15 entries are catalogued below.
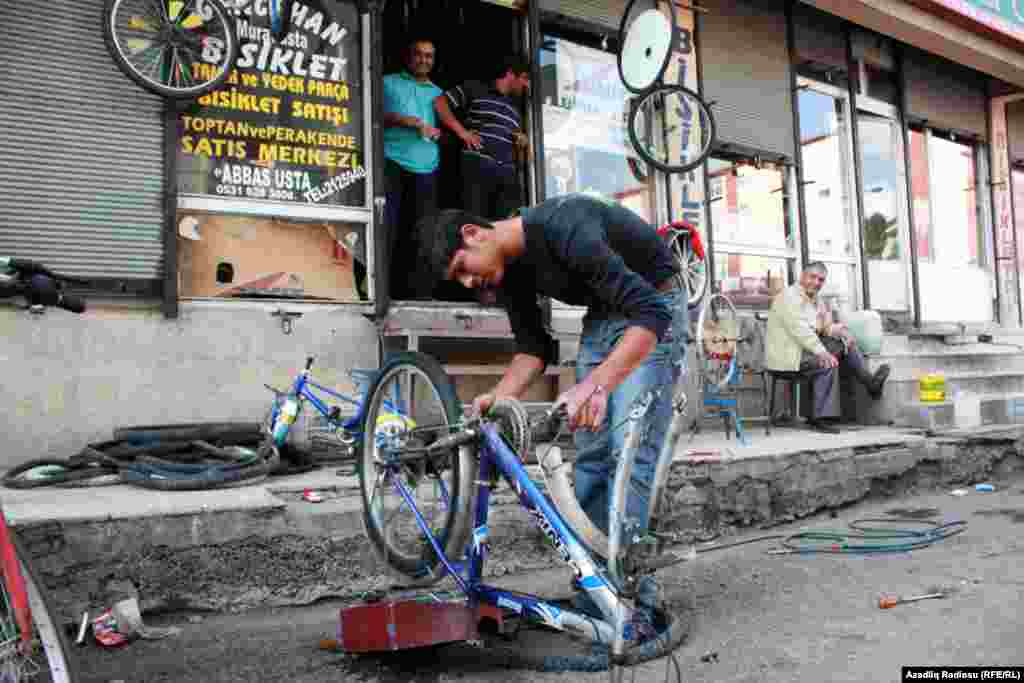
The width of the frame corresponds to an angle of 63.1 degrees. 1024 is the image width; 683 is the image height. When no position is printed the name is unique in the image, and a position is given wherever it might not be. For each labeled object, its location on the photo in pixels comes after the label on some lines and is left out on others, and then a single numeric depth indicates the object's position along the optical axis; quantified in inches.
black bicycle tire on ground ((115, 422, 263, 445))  185.5
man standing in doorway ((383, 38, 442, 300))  271.3
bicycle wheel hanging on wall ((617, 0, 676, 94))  287.6
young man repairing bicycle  106.3
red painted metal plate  106.5
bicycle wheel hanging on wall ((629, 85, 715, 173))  317.4
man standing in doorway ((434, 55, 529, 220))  278.4
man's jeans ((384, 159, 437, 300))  278.8
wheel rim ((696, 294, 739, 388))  261.3
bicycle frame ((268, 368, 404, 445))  195.3
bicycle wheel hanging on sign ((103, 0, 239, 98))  202.7
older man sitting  286.4
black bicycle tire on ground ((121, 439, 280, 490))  161.0
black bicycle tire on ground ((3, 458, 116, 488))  163.0
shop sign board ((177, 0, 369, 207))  223.3
